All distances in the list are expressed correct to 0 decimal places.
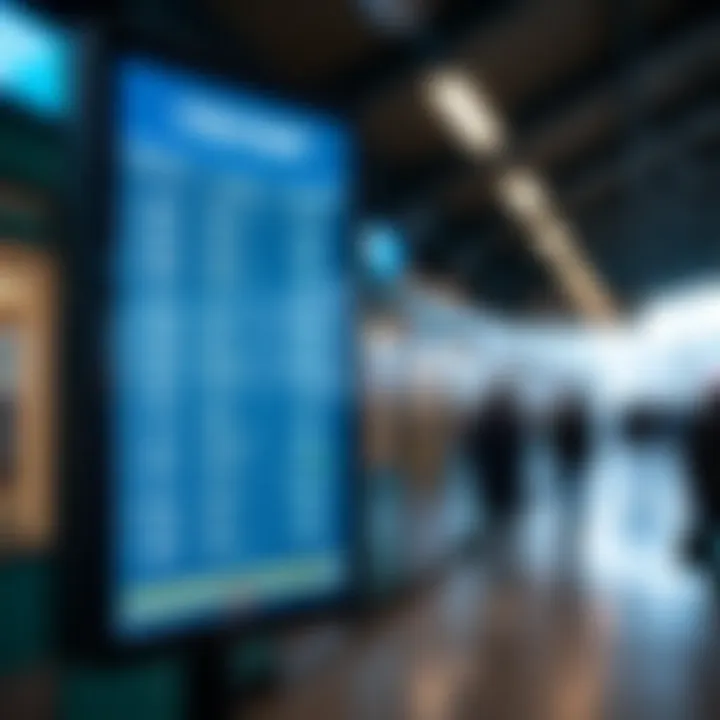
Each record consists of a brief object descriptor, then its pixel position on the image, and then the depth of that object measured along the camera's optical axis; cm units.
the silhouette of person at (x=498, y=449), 1298
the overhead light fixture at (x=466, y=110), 1263
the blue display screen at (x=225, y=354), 138
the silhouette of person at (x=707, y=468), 585
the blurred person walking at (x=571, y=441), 1233
